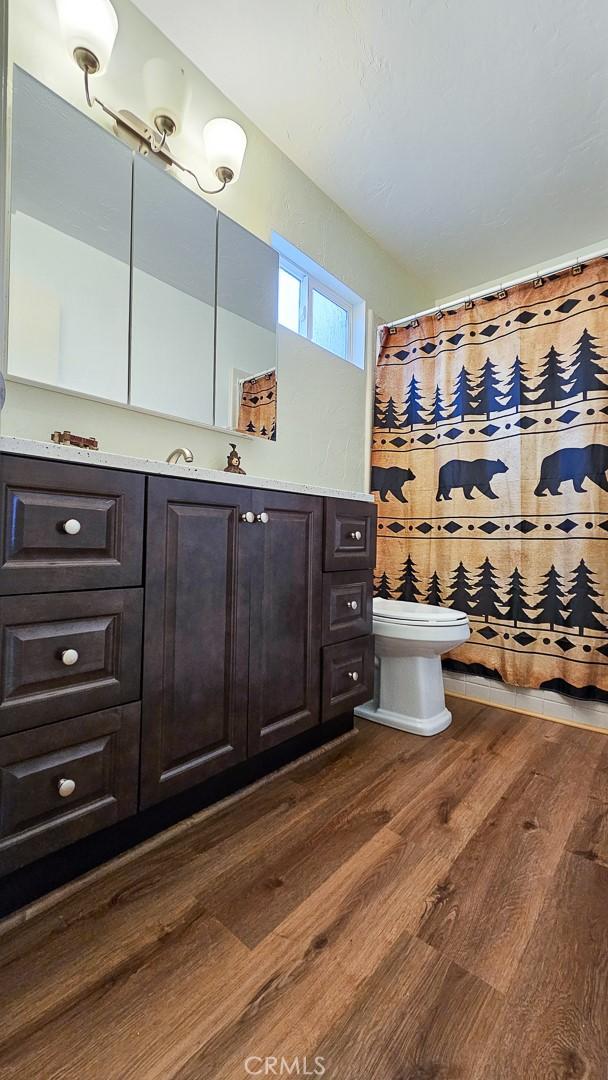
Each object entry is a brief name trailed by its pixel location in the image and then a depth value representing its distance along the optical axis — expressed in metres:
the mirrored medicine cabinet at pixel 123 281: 1.21
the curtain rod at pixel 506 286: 1.84
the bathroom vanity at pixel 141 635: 0.84
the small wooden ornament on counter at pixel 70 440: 1.21
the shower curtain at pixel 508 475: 1.85
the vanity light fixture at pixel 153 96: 1.19
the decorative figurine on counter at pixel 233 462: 1.63
